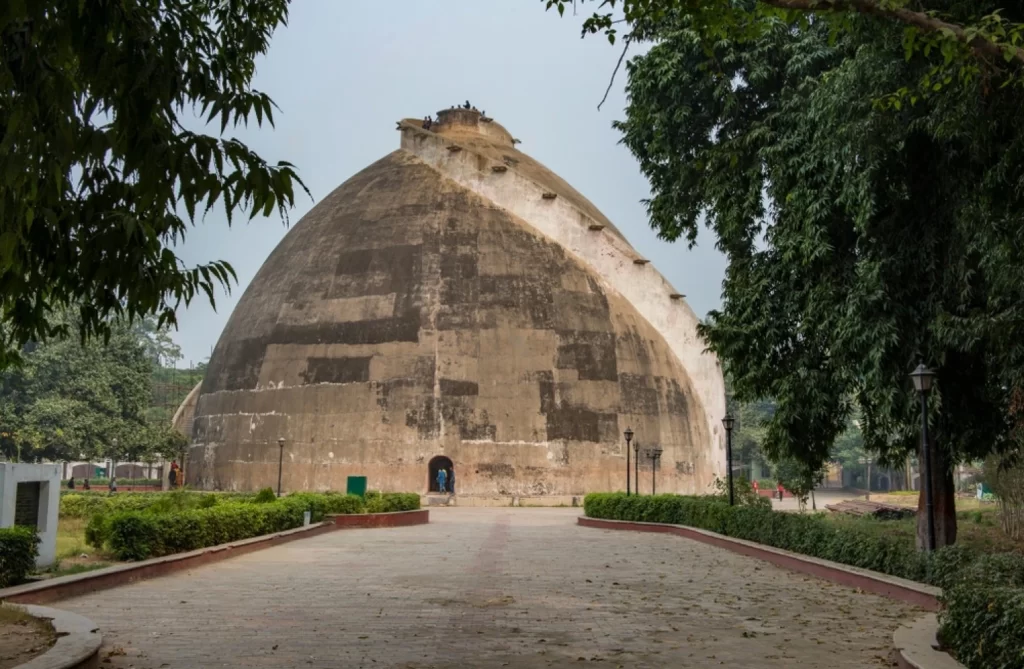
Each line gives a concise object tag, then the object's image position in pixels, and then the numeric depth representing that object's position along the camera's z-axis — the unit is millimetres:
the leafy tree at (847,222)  11648
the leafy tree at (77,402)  42781
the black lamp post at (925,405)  11086
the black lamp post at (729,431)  18859
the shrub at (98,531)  13055
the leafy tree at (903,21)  7453
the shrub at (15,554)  9484
